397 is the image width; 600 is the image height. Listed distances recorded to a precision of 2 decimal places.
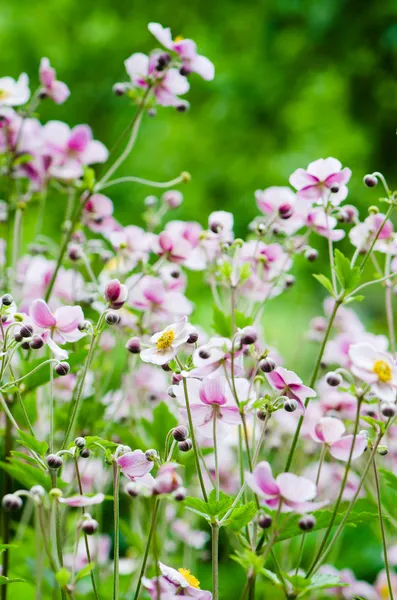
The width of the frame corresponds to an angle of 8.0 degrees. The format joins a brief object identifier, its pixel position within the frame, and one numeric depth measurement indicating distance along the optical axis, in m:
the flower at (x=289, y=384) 1.67
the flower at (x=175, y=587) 1.64
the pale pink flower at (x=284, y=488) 1.60
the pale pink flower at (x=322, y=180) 1.73
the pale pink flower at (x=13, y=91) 1.86
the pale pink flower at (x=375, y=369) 1.63
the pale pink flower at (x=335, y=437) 1.68
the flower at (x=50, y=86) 1.89
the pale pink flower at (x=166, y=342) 1.67
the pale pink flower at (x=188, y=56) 1.80
